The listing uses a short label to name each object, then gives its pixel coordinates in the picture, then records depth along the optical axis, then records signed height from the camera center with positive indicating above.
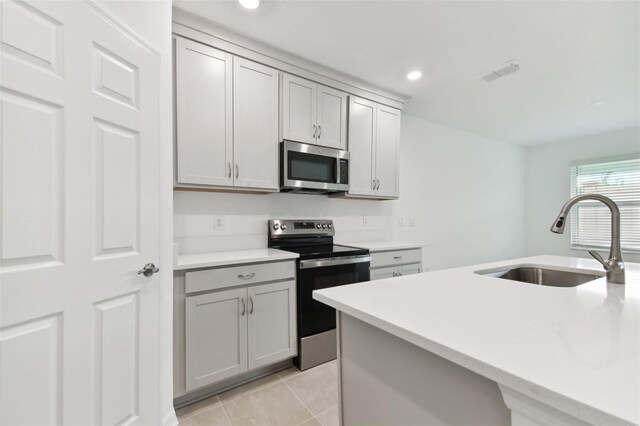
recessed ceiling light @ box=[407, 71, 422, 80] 2.59 +1.28
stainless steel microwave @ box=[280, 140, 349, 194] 2.33 +0.37
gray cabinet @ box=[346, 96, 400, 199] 2.77 +0.65
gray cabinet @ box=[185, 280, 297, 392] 1.73 -0.81
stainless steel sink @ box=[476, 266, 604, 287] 1.45 -0.36
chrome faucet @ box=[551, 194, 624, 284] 1.03 -0.09
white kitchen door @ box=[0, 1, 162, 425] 0.98 -0.03
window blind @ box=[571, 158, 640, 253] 4.05 +0.11
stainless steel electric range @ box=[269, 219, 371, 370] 2.14 -0.55
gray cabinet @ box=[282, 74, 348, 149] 2.37 +0.88
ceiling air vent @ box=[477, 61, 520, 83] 2.47 +1.29
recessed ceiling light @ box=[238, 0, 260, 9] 1.73 +1.30
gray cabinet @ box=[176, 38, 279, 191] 1.93 +0.68
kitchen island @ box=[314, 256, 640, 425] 0.46 -0.29
